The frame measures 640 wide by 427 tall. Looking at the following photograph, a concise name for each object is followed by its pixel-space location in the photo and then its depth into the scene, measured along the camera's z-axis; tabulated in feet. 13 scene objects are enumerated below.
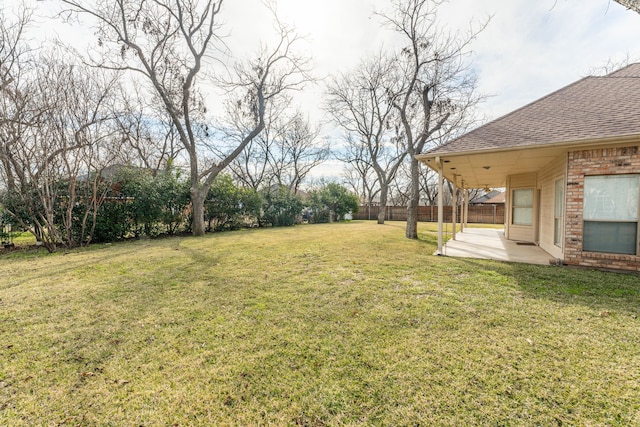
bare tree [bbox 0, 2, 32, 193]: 22.52
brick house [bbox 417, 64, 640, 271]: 16.07
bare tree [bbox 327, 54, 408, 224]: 47.34
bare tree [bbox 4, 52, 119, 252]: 23.29
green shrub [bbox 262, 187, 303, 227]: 53.31
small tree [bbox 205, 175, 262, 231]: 42.67
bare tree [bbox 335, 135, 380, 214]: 95.70
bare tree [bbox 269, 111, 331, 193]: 84.33
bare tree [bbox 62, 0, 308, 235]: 32.04
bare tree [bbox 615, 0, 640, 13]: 8.57
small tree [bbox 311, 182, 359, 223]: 66.91
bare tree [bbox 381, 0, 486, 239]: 32.30
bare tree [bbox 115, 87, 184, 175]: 51.11
